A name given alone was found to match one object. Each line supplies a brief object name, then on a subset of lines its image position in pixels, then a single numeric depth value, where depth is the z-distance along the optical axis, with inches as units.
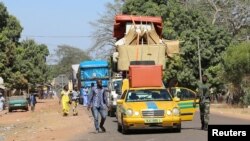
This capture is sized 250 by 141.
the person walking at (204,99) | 691.4
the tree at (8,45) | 2492.6
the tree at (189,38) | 2058.3
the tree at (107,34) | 2763.3
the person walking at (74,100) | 1295.5
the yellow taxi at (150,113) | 670.5
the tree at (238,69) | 1489.9
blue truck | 2030.0
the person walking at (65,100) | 1263.5
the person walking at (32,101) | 1941.2
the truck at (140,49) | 890.7
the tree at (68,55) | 5487.2
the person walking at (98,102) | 732.7
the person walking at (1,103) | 2148.0
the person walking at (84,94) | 1944.5
